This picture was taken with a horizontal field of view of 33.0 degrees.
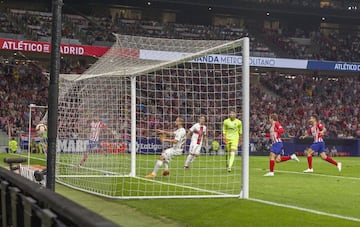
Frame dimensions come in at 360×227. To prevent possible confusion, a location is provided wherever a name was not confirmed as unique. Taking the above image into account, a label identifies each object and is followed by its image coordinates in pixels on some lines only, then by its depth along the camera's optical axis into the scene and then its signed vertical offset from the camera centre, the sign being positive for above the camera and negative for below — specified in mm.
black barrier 3207 -449
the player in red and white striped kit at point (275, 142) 17547 -40
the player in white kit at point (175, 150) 15375 -269
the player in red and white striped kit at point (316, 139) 19391 +68
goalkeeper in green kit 18359 +249
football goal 11846 +540
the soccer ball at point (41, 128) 20625 +343
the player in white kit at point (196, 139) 18672 +22
